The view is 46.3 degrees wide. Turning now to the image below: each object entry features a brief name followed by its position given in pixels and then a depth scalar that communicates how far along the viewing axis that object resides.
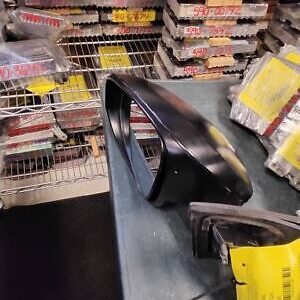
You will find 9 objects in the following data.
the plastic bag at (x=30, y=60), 0.83
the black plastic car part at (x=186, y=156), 0.37
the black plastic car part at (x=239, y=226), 0.34
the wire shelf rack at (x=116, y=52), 0.97
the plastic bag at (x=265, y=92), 0.53
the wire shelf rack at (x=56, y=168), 1.20
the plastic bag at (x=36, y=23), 0.87
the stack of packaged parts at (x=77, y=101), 0.94
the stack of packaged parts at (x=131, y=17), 0.94
